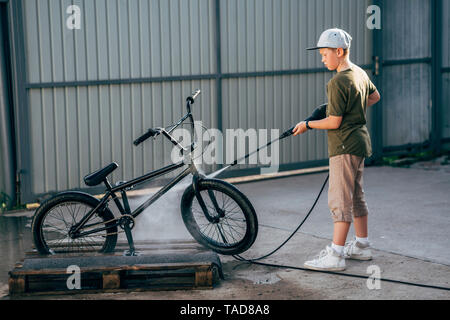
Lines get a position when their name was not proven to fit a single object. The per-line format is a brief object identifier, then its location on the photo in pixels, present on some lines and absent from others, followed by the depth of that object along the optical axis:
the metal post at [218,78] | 10.49
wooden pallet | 5.80
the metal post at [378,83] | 12.02
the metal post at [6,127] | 9.19
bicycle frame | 6.38
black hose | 5.79
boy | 6.06
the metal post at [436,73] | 12.88
